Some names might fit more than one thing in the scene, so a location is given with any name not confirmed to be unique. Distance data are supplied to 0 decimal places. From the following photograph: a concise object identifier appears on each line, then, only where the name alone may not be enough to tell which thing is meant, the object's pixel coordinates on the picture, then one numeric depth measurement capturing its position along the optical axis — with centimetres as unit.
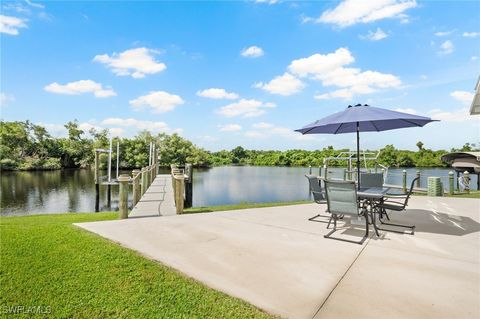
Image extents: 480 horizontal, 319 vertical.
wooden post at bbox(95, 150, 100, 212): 1352
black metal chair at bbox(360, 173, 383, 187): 571
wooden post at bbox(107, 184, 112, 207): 1506
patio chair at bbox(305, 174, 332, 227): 489
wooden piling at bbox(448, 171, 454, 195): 1074
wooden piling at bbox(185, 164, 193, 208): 1049
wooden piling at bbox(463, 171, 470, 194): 1206
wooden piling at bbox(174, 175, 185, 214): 577
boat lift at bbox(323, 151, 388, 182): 847
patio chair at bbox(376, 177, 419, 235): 429
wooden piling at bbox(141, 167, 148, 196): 955
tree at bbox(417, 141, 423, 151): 5191
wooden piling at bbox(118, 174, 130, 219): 524
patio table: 412
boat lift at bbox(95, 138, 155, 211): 1386
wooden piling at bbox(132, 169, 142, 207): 726
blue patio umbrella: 403
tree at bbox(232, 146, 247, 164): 7981
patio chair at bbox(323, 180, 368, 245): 378
